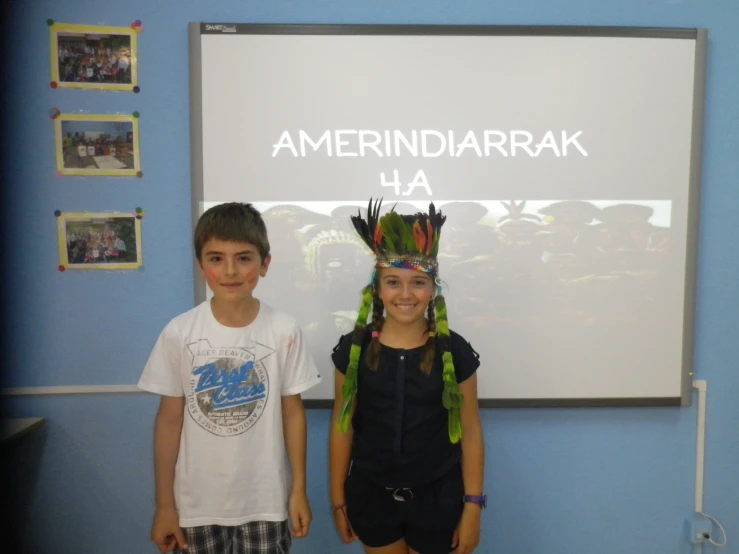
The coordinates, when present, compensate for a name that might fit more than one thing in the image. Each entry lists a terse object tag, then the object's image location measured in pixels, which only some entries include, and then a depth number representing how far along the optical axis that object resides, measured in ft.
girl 4.24
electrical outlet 5.73
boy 4.10
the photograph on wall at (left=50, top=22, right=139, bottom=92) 5.22
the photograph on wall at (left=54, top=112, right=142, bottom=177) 5.28
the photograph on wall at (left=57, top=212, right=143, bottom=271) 5.34
